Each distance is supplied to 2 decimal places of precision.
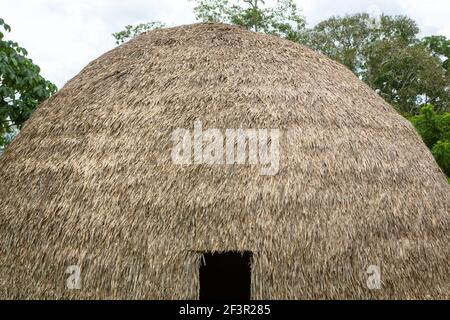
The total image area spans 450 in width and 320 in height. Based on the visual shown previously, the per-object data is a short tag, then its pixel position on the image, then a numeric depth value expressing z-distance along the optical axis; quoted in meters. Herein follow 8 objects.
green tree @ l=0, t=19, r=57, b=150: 9.95
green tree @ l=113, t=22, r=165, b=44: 22.97
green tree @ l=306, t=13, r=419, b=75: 24.22
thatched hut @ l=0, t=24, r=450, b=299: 6.04
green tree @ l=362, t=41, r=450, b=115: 23.16
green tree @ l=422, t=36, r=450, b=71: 27.62
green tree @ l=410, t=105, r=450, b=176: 16.06
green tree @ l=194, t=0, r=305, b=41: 21.12
